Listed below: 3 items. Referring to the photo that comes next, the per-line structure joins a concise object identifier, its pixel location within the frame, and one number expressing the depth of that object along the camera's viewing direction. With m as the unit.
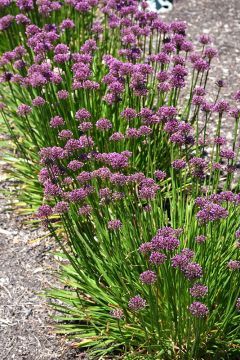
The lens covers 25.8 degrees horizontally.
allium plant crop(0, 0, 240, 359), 3.11
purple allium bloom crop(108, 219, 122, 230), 3.13
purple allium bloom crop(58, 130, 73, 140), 3.80
